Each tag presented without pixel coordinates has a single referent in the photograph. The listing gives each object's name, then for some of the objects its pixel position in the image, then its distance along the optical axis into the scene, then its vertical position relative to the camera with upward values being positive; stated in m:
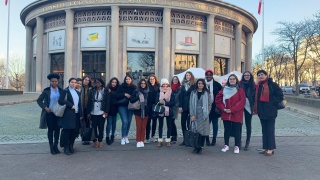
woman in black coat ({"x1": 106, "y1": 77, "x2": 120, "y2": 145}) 6.95 -0.56
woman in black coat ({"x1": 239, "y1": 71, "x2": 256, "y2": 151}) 6.46 -0.10
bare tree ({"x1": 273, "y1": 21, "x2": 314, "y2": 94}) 27.60 +5.58
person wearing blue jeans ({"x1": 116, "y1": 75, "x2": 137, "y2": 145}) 6.93 -0.39
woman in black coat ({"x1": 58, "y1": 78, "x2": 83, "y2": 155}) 5.98 -0.60
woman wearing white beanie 6.76 -0.32
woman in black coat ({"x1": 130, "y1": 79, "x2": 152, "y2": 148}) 6.77 -0.48
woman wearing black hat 6.02 -0.50
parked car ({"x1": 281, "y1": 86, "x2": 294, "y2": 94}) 46.31 +0.00
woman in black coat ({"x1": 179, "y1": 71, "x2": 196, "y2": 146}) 6.75 -0.19
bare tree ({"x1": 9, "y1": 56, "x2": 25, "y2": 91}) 59.12 +3.95
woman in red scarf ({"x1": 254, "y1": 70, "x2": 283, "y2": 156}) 6.05 -0.37
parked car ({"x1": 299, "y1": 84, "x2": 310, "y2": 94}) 45.15 +0.19
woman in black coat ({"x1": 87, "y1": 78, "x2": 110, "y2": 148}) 6.59 -0.47
